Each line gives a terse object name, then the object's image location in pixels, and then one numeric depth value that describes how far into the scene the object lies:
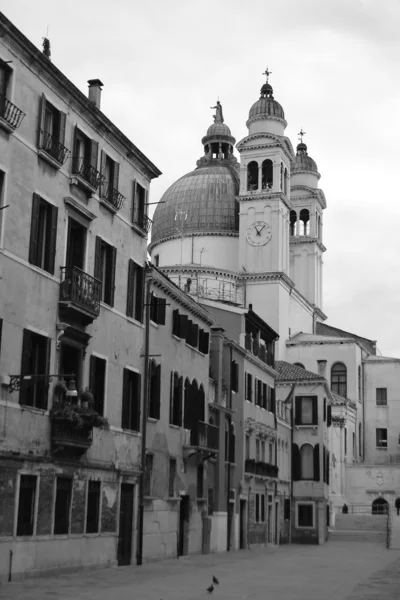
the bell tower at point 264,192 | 77.75
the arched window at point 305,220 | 92.94
